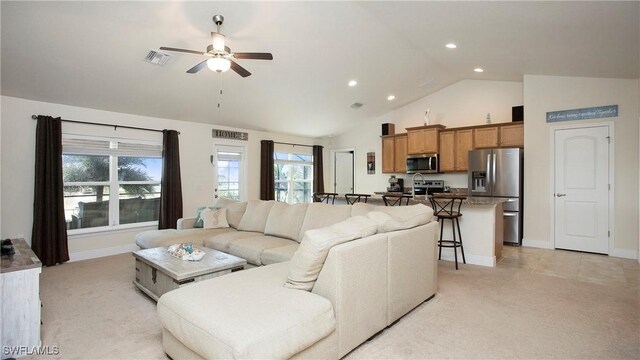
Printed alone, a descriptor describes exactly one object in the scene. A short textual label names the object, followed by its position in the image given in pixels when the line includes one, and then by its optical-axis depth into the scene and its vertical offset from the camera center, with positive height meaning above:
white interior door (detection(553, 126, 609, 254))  4.88 -0.14
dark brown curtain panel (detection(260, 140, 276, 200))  7.31 +0.21
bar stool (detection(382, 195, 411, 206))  4.63 -0.30
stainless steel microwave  6.66 +0.36
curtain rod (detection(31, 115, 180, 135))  4.41 +0.89
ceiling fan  2.98 +1.22
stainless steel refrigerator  5.48 -0.03
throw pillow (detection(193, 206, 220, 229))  4.90 -0.61
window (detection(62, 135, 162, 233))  4.84 -0.03
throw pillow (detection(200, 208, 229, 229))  4.79 -0.59
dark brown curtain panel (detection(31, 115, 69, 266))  4.35 -0.26
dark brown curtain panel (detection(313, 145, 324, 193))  8.59 +0.28
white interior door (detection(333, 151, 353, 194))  8.62 +0.22
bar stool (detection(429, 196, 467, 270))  4.13 -0.44
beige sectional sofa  1.62 -0.74
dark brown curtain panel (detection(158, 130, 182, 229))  5.57 -0.07
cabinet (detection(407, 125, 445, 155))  6.68 +0.89
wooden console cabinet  2.20 -0.89
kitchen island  4.19 -0.69
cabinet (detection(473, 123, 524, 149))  5.71 +0.84
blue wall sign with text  4.80 +1.06
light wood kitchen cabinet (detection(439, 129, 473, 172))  6.33 +0.65
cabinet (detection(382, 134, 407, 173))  7.31 +0.63
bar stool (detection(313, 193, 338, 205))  5.52 -0.29
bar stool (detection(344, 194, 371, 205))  5.08 -0.30
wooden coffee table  2.77 -0.82
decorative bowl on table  3.13 -0.74
